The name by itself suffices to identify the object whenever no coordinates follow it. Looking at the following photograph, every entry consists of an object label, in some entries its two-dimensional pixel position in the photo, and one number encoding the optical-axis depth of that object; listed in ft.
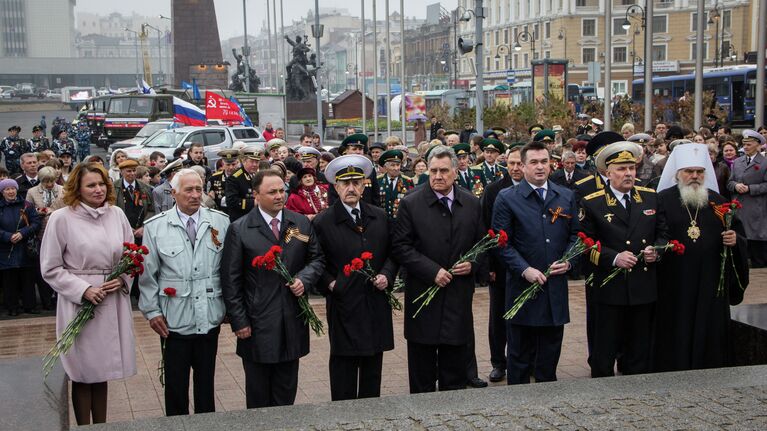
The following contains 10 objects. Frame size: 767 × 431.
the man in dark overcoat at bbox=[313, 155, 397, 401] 21.93
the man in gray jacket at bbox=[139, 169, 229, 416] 20.75
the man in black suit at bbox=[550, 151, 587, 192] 35.32
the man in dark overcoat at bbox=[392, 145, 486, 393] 22.48
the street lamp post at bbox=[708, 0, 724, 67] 192.28
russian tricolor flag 96.02
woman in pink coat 20.70
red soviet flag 91.76
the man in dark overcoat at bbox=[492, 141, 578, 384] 23.30
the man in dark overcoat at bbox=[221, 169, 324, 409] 20.74
